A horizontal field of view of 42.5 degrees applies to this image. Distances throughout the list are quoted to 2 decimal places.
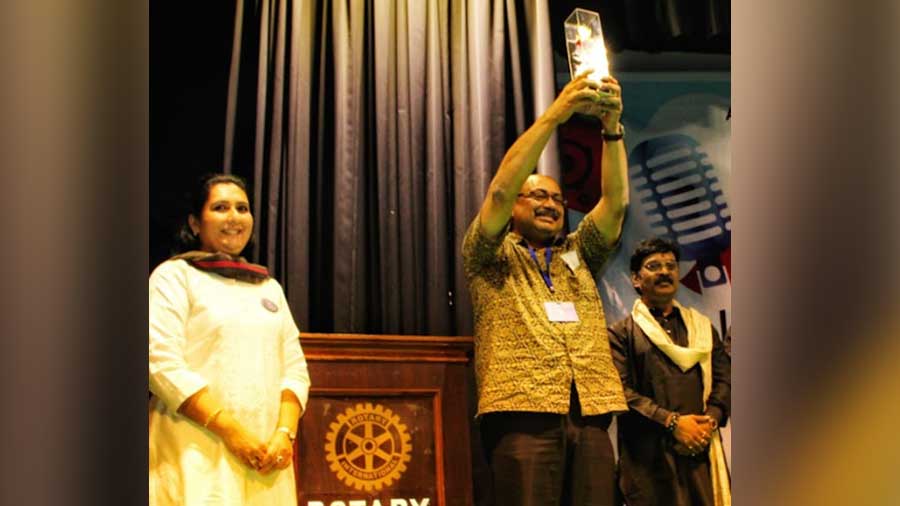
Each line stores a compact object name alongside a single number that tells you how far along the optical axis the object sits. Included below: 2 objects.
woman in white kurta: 2.43
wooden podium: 2.69
